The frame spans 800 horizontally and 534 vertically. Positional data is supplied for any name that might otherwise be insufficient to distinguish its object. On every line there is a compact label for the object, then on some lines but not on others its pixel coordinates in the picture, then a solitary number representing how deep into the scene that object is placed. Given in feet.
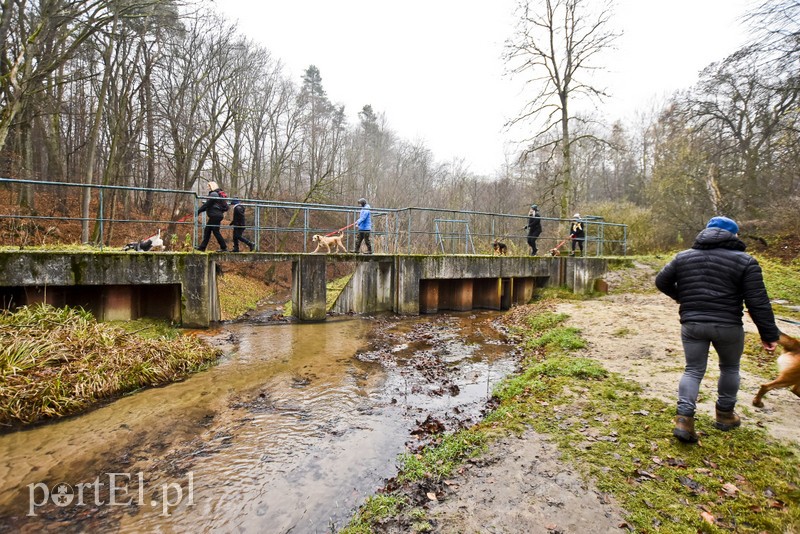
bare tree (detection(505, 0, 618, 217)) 56.90
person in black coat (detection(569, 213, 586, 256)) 49.18
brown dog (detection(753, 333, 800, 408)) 12.34
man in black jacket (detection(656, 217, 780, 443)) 11.48
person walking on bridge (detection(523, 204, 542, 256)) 49.55
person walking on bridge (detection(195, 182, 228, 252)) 31.78
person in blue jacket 38.47
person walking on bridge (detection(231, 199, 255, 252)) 34.71
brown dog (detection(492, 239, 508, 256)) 48.98
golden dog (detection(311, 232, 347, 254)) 39.05
